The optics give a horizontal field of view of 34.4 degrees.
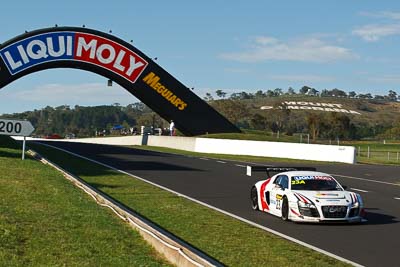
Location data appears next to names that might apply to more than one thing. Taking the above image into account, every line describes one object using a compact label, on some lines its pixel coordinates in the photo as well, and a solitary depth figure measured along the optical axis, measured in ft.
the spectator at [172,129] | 188.81
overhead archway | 158.40
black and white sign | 84.17
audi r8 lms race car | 44.70
